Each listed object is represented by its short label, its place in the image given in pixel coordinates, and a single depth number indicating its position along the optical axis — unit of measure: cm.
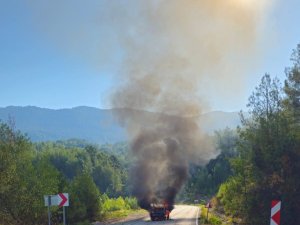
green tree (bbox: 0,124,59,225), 2452
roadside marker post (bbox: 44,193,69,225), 1831
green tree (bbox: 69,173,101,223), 4350
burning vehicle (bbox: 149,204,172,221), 4097
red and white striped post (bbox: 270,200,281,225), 1493
